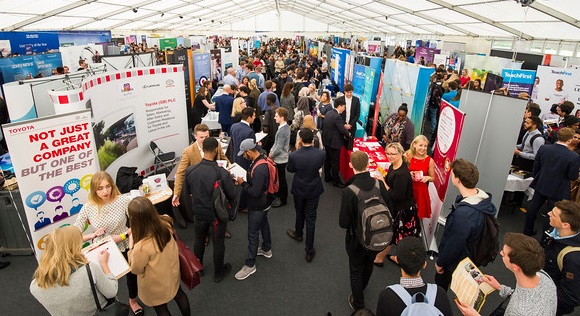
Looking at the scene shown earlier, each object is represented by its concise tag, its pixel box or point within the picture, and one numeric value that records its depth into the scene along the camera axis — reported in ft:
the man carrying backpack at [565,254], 7.02
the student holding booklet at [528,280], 5.71
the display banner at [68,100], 12.12
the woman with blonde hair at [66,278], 6.00
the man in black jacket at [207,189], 9.34
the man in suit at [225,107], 19.19
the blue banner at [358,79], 24.13
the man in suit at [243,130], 13.66
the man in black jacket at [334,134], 16.02
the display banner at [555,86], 22.12
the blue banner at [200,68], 29.63
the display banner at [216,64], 34.06
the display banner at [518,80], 24.58
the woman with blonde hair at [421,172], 11.41
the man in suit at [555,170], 11.39
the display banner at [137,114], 13.48
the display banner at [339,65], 31.30
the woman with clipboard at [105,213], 8.48
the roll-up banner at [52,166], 9.00
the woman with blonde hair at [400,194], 10.26
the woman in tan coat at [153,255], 6.88
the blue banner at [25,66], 26.87
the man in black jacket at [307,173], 10.91
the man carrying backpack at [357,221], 8.26
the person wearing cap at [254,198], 10.02
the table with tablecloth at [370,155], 14.78
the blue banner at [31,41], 36.19
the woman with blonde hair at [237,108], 17.53
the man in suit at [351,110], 18.74
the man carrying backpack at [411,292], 5.13
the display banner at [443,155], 11.67
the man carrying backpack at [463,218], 7.77
